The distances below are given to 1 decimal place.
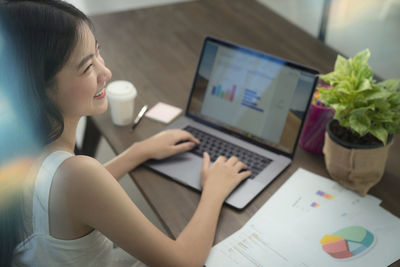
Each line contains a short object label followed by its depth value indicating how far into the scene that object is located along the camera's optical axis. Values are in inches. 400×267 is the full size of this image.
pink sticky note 47.8
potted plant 34.8
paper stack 32.0
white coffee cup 45.6
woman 28.1
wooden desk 37.4
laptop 40.0
